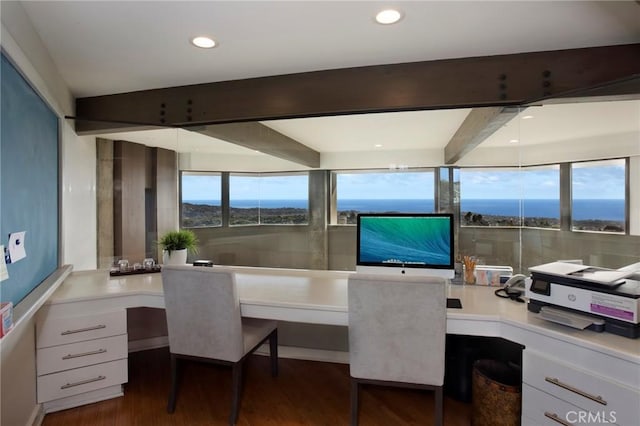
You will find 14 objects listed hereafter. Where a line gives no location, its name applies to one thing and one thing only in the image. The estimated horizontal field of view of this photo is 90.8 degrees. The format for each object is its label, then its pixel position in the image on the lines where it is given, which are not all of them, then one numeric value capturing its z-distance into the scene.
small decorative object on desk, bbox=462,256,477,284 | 2.36
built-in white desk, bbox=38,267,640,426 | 1.31
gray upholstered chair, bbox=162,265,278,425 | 1.84
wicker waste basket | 1.70
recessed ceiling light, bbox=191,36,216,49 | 1.82
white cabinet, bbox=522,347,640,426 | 1.27
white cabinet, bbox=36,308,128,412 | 1.97
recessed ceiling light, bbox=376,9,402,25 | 1.57
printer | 1.42
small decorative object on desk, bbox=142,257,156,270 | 2.85
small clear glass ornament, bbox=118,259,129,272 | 2.77
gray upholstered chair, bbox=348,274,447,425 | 1.58
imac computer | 2.14
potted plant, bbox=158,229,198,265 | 2.88
